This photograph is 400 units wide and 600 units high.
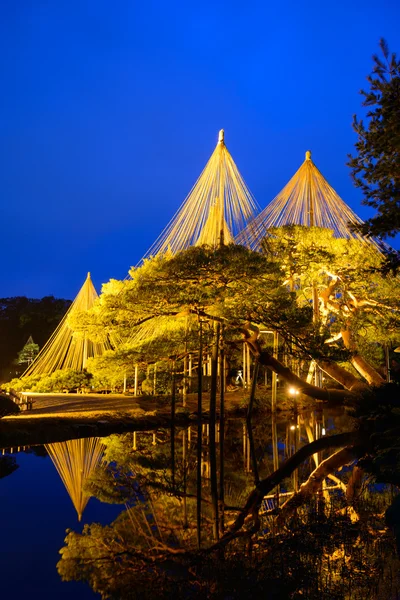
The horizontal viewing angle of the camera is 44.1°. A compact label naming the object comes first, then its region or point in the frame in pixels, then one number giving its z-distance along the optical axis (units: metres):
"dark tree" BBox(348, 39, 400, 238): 6.55
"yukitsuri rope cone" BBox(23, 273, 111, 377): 21.34
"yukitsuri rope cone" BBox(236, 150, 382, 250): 18.22
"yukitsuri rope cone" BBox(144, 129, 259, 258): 12.94
